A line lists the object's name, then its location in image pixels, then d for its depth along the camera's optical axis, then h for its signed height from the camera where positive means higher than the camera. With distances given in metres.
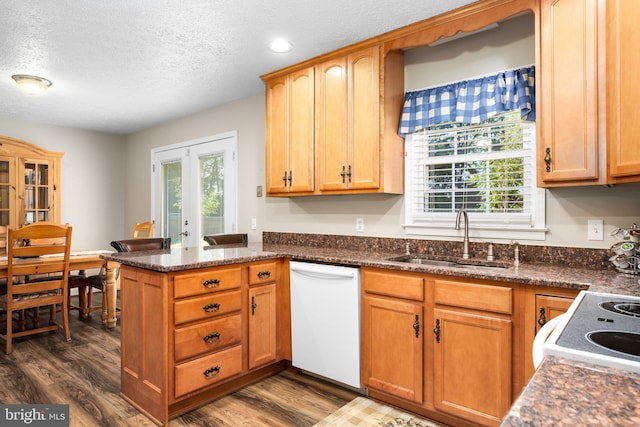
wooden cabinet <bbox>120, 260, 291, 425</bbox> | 2.22 -0.75
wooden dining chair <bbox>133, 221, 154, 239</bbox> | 4.66 -0.18
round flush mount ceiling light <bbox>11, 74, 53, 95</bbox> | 3.36 +1.12
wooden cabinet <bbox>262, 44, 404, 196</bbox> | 2.80 +0.67
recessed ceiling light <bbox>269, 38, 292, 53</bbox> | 2.79 +1.21
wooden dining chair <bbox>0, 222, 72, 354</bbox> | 3.30 -0.50
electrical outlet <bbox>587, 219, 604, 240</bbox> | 2.18 -0.10
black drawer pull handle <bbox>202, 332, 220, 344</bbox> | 2.39 -0.77
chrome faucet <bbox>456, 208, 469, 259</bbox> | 2.57 -0.17
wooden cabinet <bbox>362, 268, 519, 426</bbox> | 1.97 -0.73
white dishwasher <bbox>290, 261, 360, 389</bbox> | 2.51 -0.73
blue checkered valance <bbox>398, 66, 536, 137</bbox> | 2.38 +0.73
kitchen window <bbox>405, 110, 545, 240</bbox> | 2.47 +0.22
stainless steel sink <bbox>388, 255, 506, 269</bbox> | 2.47 -0.34
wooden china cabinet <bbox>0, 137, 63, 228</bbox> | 4.61 +0.36
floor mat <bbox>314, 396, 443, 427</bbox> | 2.23 -1.20
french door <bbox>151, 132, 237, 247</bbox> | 4.36 +0.29
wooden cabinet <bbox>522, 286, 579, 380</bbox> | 1.79 -0.45
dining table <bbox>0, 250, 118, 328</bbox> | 3.80 -0.54
